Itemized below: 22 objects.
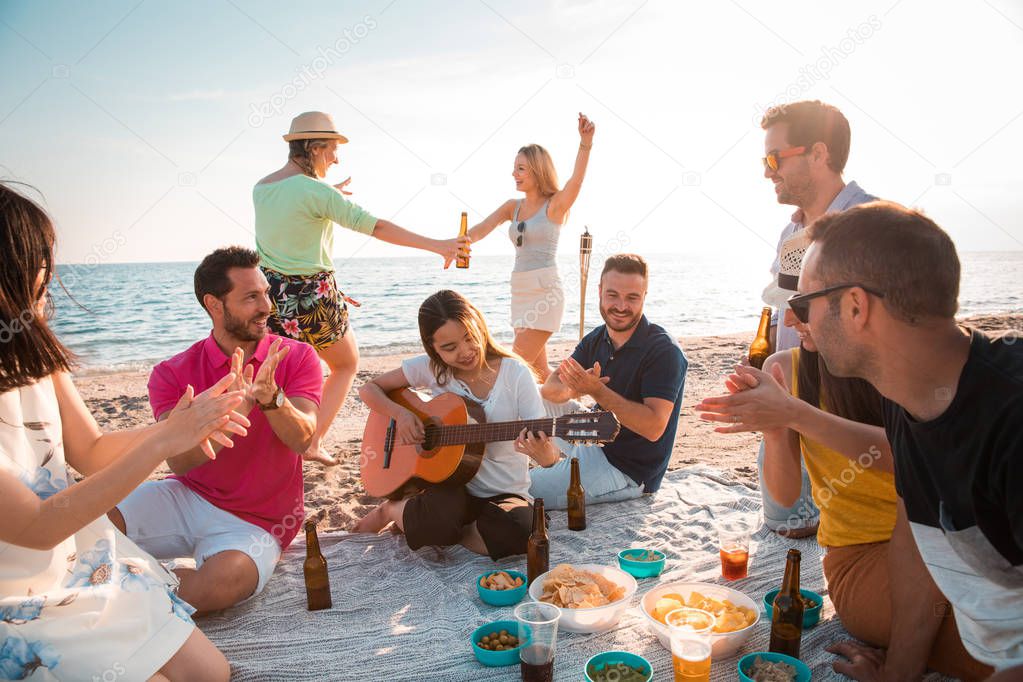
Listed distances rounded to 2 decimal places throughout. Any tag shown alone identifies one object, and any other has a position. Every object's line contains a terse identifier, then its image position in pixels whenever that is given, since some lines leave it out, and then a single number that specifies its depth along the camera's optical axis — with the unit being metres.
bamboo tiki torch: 6.24
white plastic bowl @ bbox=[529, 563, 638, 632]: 2.96
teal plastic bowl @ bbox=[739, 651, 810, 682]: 2.44
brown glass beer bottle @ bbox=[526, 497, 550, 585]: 3.44
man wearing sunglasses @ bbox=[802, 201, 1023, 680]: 1.87
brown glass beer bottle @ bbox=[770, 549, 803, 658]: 2.70
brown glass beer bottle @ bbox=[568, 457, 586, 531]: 4.28
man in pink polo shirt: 3.46
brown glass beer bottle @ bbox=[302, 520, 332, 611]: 3.43
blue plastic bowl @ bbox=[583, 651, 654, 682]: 2.54
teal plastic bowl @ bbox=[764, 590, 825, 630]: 2.98
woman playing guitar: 3.88
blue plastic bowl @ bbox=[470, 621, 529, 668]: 2.81
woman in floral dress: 2.11
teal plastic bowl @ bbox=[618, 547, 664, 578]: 3.60
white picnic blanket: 2.91
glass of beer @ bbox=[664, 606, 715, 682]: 2.44
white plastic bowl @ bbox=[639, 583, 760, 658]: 2.74
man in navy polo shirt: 4.13
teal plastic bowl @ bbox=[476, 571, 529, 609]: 3.34
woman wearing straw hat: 4.69
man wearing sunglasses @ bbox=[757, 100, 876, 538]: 4.09
